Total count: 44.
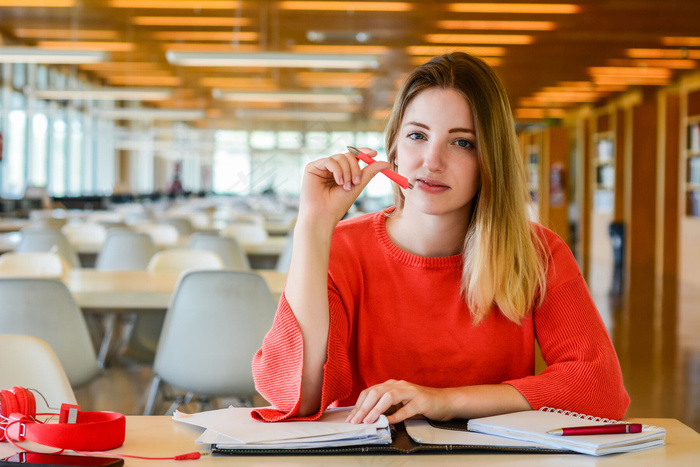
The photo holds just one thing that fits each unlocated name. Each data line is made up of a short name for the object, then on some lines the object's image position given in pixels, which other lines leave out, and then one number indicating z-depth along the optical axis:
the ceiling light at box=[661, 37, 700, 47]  8.48
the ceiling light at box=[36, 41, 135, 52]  10.52
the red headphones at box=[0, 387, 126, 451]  1.04
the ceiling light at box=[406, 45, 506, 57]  9.79
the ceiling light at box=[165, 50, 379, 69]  6.45
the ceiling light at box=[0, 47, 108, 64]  6.48
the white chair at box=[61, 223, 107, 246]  5.47
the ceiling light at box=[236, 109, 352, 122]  12.04
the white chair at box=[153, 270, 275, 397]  2.51
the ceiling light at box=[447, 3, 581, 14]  7.59
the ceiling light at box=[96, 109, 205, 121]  10.83
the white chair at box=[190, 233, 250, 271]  4.16
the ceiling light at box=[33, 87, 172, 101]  8.84
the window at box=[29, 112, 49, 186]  12.85
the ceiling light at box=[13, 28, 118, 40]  9.77
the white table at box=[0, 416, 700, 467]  1.00
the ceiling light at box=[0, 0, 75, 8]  8.11
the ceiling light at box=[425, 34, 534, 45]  9.05
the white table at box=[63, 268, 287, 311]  2.77
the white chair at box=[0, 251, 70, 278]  3.35
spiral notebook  1.05
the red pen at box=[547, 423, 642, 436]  1.07
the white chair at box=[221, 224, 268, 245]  5.66
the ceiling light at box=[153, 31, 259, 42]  9.46
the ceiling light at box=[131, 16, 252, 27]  8.60
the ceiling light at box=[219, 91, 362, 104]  8.98
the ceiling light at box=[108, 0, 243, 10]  7.83
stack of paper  1.05
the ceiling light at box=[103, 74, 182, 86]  14.23
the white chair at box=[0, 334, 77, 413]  1.46
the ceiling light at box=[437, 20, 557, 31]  8.35
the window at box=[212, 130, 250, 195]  25.45
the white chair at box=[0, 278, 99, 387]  2.43
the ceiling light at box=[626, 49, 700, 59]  9.10
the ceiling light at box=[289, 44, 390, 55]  10.18
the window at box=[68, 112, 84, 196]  15.16
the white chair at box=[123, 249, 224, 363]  3.17
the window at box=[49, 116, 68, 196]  13.98
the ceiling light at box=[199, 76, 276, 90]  14.53
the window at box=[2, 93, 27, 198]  11.63
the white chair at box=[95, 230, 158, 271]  4.48
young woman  1.26
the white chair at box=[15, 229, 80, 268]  4.46
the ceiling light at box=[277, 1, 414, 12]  7.73
